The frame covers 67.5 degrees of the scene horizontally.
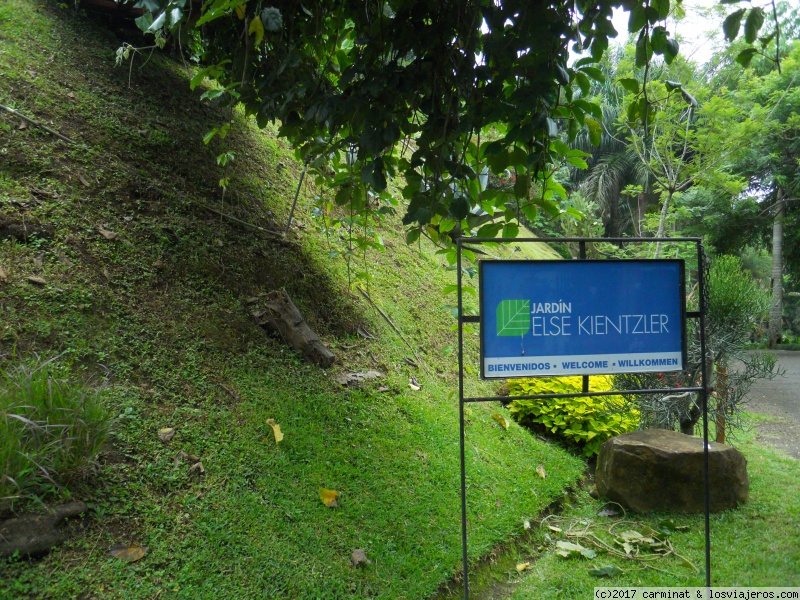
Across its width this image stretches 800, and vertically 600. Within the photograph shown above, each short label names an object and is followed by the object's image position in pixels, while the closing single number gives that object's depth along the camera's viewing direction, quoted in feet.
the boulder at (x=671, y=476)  14.19
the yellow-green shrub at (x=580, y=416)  17.83
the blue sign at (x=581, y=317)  9.20
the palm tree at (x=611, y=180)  70.64
